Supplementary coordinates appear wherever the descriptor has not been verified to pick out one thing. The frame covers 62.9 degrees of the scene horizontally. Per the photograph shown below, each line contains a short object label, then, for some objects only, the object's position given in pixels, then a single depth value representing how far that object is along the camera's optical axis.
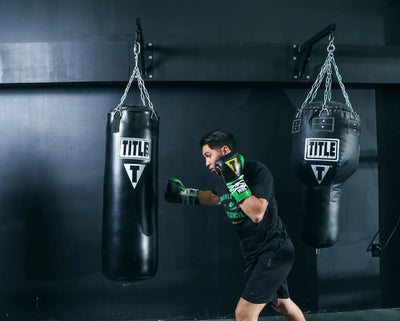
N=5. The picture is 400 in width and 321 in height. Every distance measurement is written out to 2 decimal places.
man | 1.61
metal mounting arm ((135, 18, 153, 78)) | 2.19
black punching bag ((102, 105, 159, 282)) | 1.70
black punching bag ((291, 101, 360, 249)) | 1.82
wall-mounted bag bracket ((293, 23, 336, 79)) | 2.29
